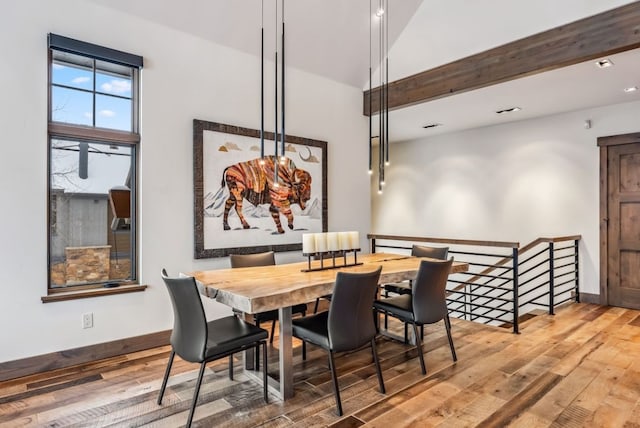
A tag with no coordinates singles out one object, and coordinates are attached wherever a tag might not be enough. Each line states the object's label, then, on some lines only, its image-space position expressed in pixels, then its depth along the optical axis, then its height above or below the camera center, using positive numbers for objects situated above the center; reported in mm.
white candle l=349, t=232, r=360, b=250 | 3158 -175
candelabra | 2971 -215
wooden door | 4863 -79
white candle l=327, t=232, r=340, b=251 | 3033 -190
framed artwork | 3771 +289
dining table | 2227 -435
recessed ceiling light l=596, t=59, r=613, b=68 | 3563 +1462
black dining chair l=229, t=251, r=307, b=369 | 3119 -415
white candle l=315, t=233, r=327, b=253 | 2986 -195
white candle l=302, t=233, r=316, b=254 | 2962 -200
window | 3084 +471
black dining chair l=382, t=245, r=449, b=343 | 3920 -398
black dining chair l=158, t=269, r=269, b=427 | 2174 -735
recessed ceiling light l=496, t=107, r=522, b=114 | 5165 +1482
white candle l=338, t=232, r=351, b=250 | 3102 -186
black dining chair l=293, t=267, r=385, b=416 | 2365 -665
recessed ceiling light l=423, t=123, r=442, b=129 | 6125 +1505
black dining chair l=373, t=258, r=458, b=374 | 2893 -645
